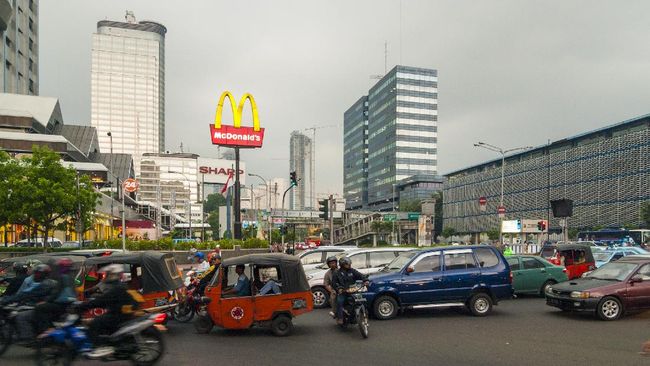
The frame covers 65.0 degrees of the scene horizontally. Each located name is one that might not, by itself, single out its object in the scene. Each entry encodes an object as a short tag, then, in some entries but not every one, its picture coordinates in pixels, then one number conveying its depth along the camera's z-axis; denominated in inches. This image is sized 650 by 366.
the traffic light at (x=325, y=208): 1206.9
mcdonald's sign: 1710.1
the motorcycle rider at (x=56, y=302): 332.2
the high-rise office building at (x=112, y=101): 7682.1
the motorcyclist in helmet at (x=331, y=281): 444.3
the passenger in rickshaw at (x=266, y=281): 430.6
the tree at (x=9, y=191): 1266.1
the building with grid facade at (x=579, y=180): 2509.8
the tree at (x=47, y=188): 1257.4
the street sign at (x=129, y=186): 1599.4
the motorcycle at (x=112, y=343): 303.6
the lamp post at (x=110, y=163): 3767.2
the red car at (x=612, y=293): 474.6
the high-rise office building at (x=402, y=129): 5039.4
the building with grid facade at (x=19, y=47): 2607.5
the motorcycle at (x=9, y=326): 344.8
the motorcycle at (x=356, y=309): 406.6
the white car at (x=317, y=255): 722.2
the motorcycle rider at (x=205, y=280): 475.2
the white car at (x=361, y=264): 602.2
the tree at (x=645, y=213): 2311.3
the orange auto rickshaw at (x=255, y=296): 421.7
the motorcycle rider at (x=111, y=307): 309.1
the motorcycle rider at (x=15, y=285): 432.5
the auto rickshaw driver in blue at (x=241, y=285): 427.5
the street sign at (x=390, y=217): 2427.2
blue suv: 496.1
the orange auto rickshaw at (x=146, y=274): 433.1
